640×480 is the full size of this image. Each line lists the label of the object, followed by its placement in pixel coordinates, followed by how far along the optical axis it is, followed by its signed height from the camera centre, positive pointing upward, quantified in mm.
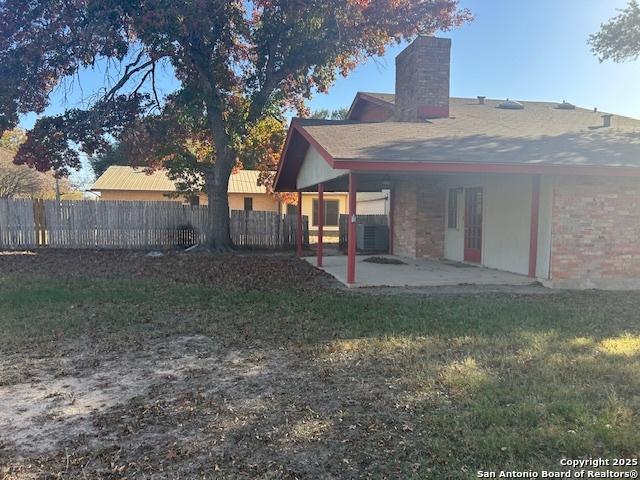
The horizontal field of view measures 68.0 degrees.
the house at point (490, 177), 8078 +644
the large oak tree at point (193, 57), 12742 +4422
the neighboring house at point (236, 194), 25953 +723
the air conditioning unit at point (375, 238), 15172 -956
